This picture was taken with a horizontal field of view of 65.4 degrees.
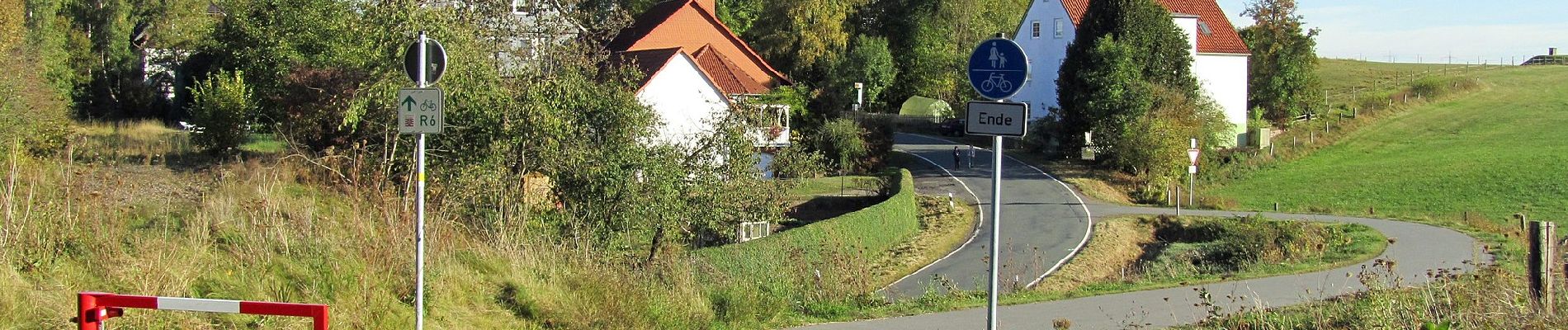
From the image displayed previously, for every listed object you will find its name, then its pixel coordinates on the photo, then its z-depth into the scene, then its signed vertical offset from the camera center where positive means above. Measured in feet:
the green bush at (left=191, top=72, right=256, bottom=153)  101.24 +0.10
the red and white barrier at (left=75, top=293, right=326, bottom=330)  23.72 -3.79
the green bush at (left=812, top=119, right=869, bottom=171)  150.41 -2.17
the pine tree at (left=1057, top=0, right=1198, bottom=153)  150.92 +8.68
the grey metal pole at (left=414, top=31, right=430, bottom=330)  28.76 -3.67
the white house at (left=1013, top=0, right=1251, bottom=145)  179.63 +11.54
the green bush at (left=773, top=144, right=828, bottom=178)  72.95 -2.33
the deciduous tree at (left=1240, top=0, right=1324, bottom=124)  189.67 +10.85
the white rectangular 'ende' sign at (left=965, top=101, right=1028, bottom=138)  27.99 +0.18
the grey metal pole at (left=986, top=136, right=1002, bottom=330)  28.32 -1.57
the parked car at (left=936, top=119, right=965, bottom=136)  196.34 -0.20
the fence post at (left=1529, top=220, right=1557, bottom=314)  35.22 -3.62
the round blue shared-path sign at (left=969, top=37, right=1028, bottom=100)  28.76 +1.39
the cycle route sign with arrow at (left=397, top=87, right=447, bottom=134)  29.58 +0.15
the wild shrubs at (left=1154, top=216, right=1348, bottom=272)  77.00 -7.81
